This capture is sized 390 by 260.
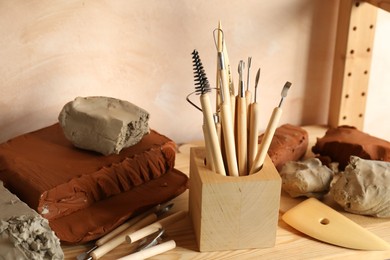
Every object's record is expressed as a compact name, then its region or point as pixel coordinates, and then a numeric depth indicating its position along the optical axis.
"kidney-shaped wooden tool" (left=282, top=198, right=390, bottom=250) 0.60
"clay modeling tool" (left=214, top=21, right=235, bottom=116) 0.57
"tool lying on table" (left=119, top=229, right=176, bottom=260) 0.55
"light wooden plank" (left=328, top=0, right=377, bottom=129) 0.83
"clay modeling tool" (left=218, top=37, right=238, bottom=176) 0.55
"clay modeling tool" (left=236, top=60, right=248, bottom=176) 0.57
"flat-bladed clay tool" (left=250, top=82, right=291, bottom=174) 0.56
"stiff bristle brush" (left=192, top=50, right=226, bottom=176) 0.54
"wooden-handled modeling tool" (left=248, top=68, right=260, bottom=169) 0.57
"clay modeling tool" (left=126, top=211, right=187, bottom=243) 0.57
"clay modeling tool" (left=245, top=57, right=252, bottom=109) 0.58
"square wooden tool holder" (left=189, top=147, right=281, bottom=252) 0.56
